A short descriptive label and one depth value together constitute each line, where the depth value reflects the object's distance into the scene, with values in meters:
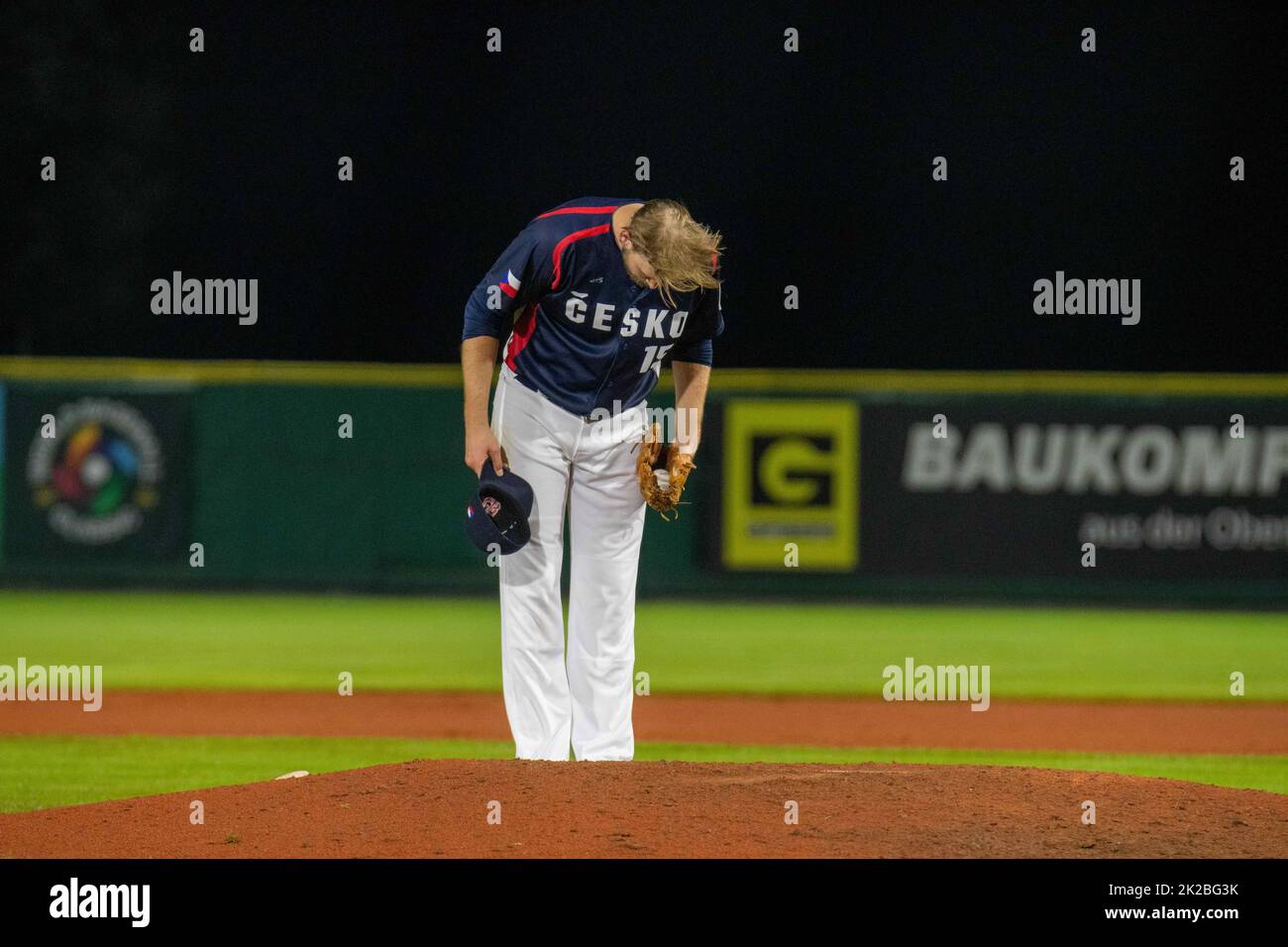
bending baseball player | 11.68
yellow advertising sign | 30.48
